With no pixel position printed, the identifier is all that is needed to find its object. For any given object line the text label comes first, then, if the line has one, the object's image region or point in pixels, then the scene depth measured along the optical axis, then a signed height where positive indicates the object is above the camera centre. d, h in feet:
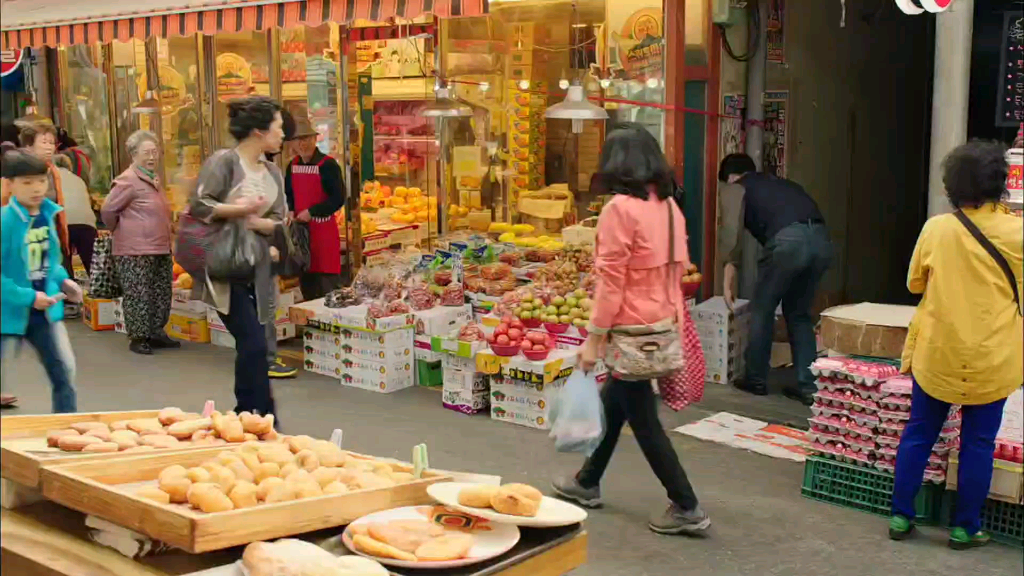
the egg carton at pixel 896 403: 17.04 -4.33
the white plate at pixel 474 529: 10.09 -3.90
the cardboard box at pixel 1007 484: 15.90 -5.22
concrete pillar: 19.38 +0.79
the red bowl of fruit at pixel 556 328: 23.68 -4.37
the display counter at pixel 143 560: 10.29 -4.15
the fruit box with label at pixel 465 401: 23.72 -5.99
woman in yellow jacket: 13.12 -2.64
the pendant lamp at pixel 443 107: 29.14 +0.52
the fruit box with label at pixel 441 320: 25.75 -4.61
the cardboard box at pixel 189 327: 31.27 -5.76
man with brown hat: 29.58 -1.98
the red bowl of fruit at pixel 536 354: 22.39 -4.65
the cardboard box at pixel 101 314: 32.86 -5.60
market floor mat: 20.80 -6.16
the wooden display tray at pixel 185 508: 9.76 -3.60
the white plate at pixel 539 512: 10.37 -3.76
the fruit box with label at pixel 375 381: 25.57 -5.98
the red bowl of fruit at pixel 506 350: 22.63 -4.62
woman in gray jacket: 18.52 -1.47
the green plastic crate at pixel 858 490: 17.01 -5.89
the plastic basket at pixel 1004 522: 16.06 -5.89
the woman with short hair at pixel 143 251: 28.86 -3.29
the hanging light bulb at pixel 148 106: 39.04 +0.76
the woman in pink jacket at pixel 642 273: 15.66 -2.13
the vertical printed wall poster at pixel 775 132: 29.63 -0.18
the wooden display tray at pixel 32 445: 10.98 -3.41
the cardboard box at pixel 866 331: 18.10 -3.44
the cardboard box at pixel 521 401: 22.50 -5.71
